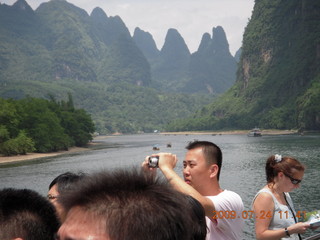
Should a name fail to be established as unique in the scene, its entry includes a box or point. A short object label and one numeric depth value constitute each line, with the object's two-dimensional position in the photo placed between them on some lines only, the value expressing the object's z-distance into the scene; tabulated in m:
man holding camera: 2.24
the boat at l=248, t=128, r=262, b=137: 79.63
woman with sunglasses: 3.21
